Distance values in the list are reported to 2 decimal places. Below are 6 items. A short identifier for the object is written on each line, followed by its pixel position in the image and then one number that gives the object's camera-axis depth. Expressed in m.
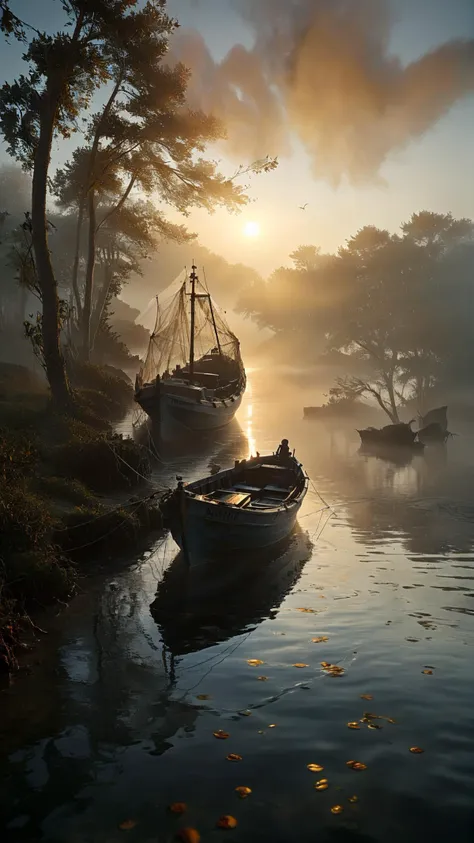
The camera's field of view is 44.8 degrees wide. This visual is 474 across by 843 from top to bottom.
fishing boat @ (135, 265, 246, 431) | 31.80
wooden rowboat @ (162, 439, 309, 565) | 13.12
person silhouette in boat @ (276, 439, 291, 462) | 22.70
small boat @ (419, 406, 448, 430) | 45.28
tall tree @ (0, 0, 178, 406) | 21.34
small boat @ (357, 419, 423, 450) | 41.47
